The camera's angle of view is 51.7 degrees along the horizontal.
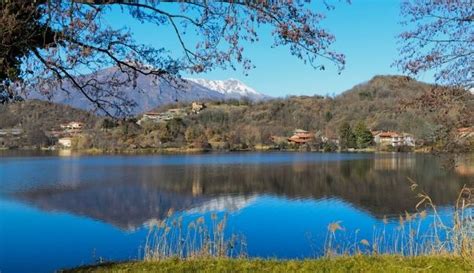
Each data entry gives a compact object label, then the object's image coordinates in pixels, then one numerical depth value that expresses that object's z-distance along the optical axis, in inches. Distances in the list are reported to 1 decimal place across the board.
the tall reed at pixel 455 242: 271.0
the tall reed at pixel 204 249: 339.8
